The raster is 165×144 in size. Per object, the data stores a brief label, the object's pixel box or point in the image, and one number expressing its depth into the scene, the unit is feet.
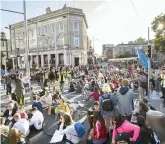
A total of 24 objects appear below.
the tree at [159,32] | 76.94
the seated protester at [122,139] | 7.58
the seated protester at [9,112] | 14.85
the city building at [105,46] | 369.17
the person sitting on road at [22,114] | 13.82
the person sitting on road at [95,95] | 17.94
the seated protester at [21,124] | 12.33
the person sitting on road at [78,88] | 29.22
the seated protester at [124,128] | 8.97
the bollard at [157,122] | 11.35
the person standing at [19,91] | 22.01
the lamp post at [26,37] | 26.30
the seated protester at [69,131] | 10.33
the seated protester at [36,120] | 14.37
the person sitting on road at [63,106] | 14.42
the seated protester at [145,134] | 9.08
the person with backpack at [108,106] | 11.99
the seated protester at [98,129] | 10.91
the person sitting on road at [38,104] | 17.50
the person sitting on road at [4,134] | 8.69
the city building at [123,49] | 245.16
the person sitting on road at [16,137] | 9.01
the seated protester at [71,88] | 30.72
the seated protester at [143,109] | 11.35
